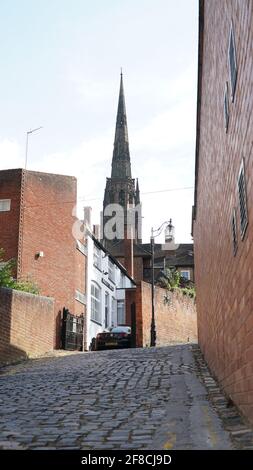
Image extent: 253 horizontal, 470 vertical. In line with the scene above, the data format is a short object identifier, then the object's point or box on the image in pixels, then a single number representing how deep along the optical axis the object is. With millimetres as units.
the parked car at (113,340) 24531
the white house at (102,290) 30984
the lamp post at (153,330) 26750
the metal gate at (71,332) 25094
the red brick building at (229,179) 4746
